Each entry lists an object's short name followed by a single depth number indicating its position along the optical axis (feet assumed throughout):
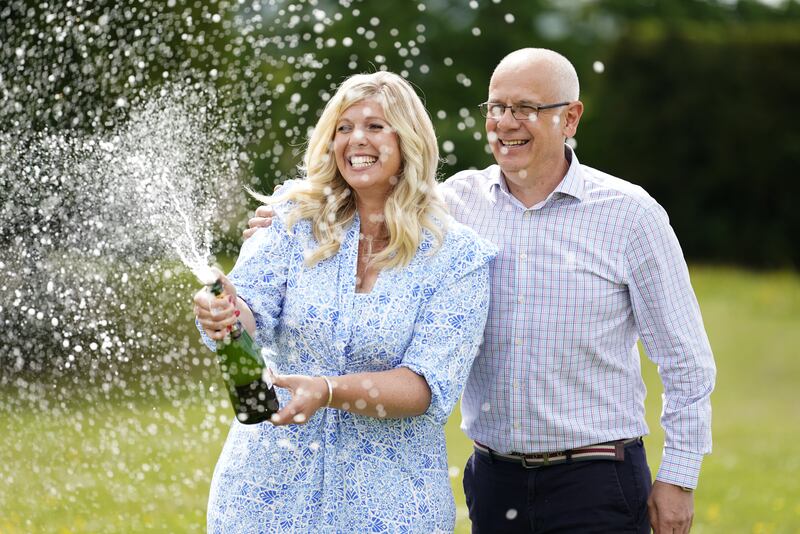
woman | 21.30
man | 24.12
